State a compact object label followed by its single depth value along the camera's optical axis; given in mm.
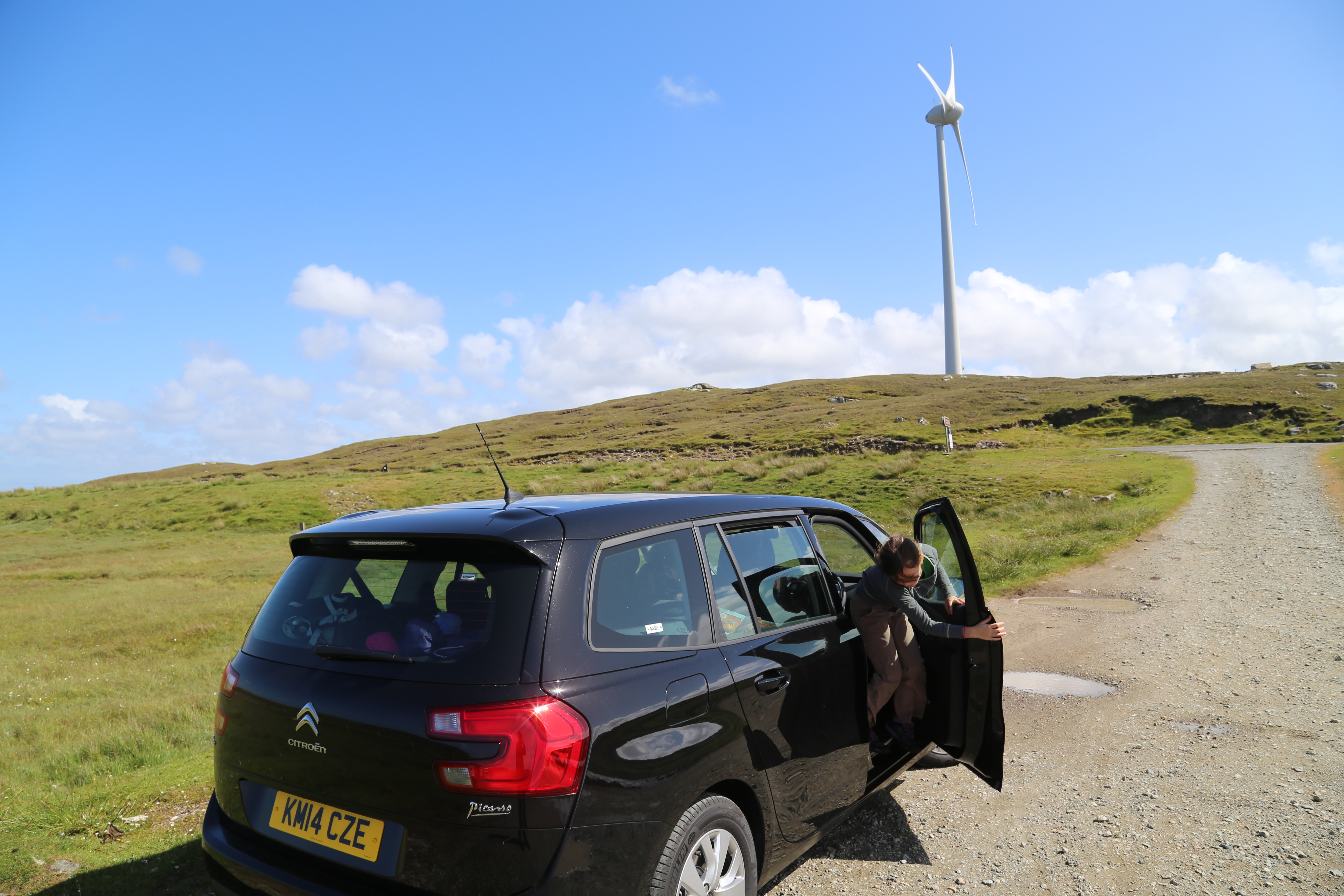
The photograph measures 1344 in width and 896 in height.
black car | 2324
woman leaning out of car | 3738
